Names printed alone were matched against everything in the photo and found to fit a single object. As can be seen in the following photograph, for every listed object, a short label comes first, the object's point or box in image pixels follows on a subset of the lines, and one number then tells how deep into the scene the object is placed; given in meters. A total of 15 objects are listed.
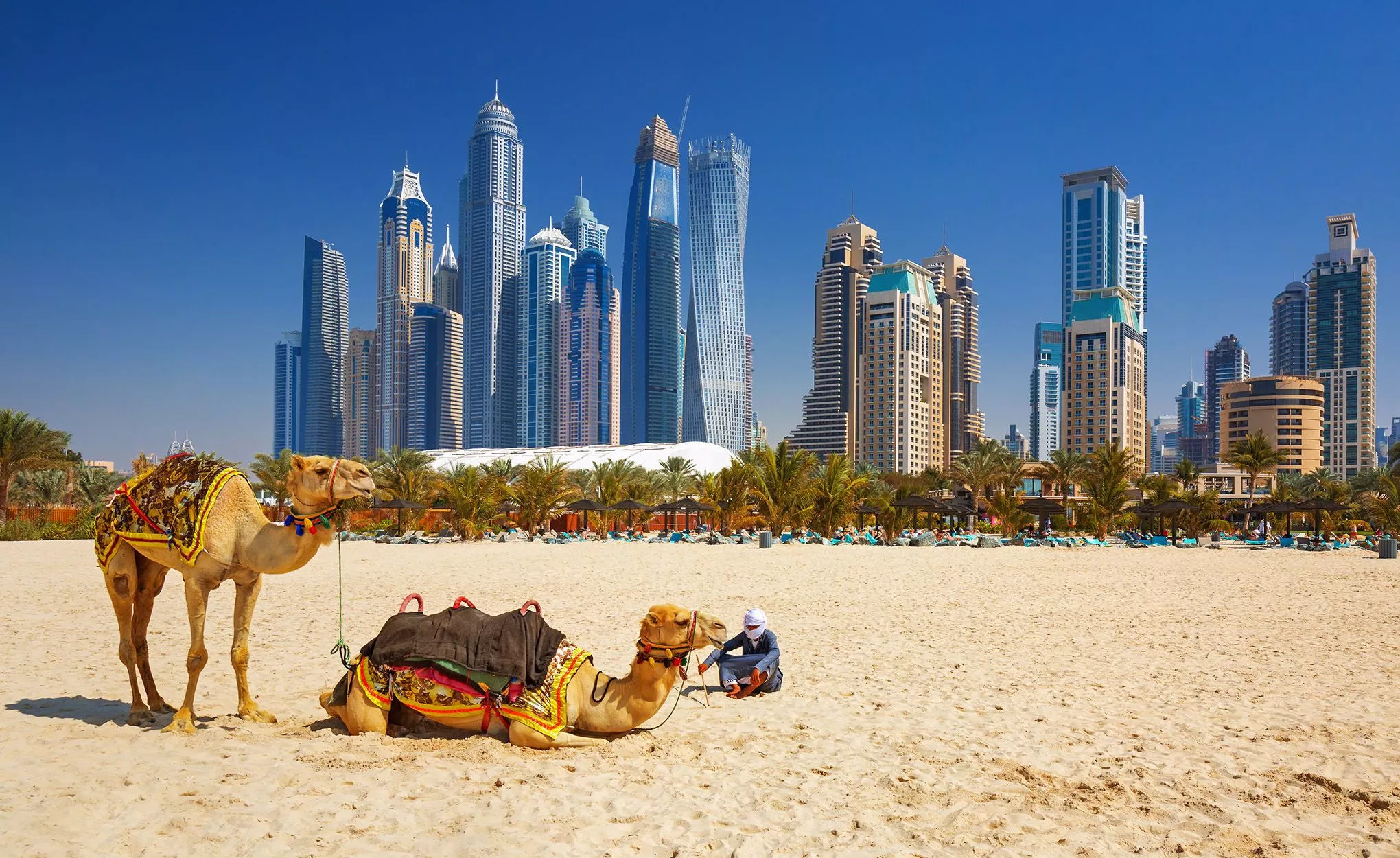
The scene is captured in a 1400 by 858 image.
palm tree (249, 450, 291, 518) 40.16
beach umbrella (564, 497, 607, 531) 36.03
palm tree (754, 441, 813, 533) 33.09
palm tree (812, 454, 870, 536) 33.88
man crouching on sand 7.73
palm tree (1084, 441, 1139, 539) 37.94
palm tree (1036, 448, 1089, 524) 51.59
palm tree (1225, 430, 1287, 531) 46.56
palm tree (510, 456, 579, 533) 36.78
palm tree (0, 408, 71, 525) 29.84
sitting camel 5.67
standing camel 5.84
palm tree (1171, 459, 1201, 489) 50.72
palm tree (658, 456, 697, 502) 53.50
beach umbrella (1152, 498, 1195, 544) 32.19
